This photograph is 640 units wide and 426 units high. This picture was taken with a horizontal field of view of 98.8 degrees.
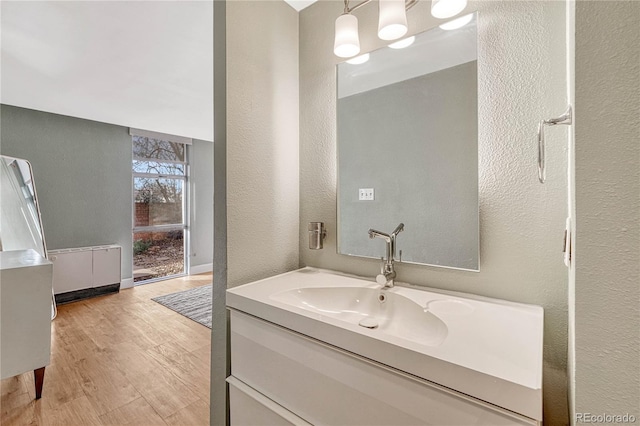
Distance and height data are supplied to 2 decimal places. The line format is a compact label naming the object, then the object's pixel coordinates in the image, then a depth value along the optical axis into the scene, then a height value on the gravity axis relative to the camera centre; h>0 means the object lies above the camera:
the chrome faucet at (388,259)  1.16 -0.22
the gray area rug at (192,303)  3.16 -1.20
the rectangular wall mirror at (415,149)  1.09 +0.27
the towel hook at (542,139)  0.68 +0.19
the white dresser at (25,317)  1.64 -0.65
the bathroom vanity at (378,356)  0.60 -0.41
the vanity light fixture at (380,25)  1.09 +0.78
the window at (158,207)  4.49 +0.07
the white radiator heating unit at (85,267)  3.54 -0.76
